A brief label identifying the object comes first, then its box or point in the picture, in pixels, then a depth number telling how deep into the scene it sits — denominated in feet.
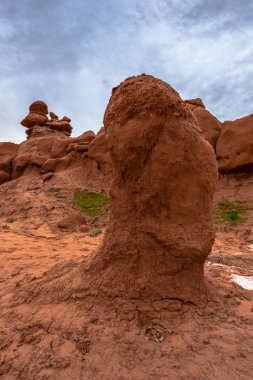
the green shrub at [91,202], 37.29
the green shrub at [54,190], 41.11
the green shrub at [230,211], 30.89
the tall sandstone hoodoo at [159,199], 9.86
